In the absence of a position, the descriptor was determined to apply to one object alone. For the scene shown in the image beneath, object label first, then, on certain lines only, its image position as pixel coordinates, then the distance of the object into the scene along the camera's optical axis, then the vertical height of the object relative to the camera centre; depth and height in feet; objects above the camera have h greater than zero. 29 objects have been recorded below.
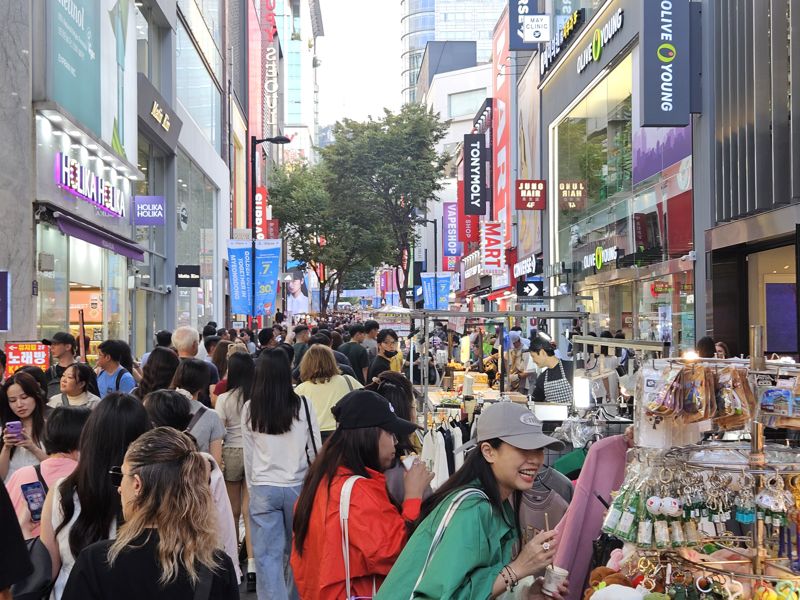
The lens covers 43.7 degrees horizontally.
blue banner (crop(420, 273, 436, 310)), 126.52 +2.90
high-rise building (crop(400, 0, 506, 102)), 472.69 +138.43
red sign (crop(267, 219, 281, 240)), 151.64 +13.20
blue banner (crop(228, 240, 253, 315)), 84.79 +3.00
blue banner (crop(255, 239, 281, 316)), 84.12 +3.41
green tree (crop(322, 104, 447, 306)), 135.13 +20.15
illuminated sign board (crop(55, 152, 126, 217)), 50.80 +7.23
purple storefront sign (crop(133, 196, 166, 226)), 71.61 +7.40
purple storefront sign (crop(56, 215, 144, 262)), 49.97 +4.34
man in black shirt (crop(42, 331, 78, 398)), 32.22 -1.12
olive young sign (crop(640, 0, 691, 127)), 55.52 +13.47
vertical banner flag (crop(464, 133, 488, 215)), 141.38 +19.86
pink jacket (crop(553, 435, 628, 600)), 15.66 -3.16
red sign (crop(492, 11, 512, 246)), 137.18 +26.32
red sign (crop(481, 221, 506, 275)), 135.54 +8.68
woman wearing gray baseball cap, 10.78 -2.43
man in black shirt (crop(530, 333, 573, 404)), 36.37 -1.96
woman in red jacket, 14.21 -2.82
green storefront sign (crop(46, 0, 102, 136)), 49.24 +13.60
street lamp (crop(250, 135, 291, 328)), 81.40 +11.27
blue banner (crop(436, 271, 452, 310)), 126.31 +2.94
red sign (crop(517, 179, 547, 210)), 108.99 +12.83
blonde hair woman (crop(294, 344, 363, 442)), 28.43 -2.05
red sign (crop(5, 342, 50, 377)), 37.50 -1.48
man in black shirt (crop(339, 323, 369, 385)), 48.49 -2.22
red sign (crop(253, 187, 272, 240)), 143.02 +14.84
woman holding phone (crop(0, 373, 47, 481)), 21.58 -1.97
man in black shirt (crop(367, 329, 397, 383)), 42.42 -1.80
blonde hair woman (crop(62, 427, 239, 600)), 10.75 -2.50
